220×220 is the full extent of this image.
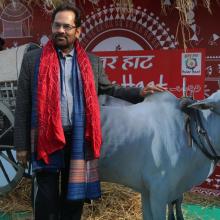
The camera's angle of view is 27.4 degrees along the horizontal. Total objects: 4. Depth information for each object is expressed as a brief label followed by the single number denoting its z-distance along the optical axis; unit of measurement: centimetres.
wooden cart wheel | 343
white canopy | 333
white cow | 263
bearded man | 247
